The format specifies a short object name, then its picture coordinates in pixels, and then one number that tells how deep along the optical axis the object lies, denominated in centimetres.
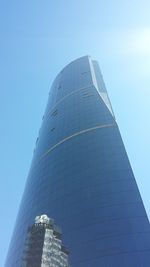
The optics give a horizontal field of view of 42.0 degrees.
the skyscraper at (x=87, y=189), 2229
